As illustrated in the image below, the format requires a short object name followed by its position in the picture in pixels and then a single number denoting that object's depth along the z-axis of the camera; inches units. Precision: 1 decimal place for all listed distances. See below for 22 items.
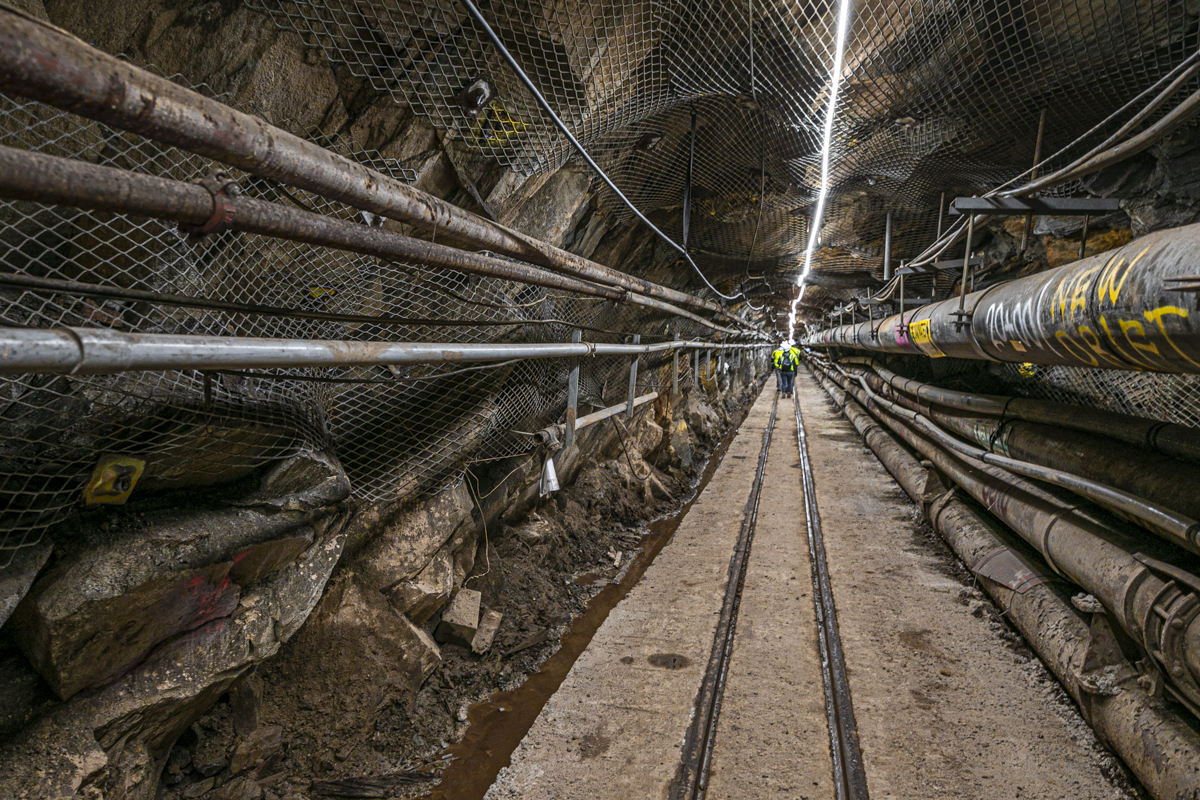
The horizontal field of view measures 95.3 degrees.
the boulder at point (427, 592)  127.4
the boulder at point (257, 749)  96.3
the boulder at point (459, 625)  139.4
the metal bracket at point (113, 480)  76.0
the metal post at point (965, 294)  134.6
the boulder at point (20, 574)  67.6
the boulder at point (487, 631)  141.3
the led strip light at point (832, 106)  130.0
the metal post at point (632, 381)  207.4
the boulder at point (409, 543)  123.6
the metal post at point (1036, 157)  134.5
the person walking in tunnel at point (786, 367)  788.6
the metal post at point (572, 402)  155.9
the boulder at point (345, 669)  106.6
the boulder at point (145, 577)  72.9
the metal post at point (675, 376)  320.4
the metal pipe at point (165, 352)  43.0
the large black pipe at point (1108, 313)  66.7
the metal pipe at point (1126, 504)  87.4
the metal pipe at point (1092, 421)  110.8
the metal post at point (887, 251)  275.9
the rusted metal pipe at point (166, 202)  43.1
